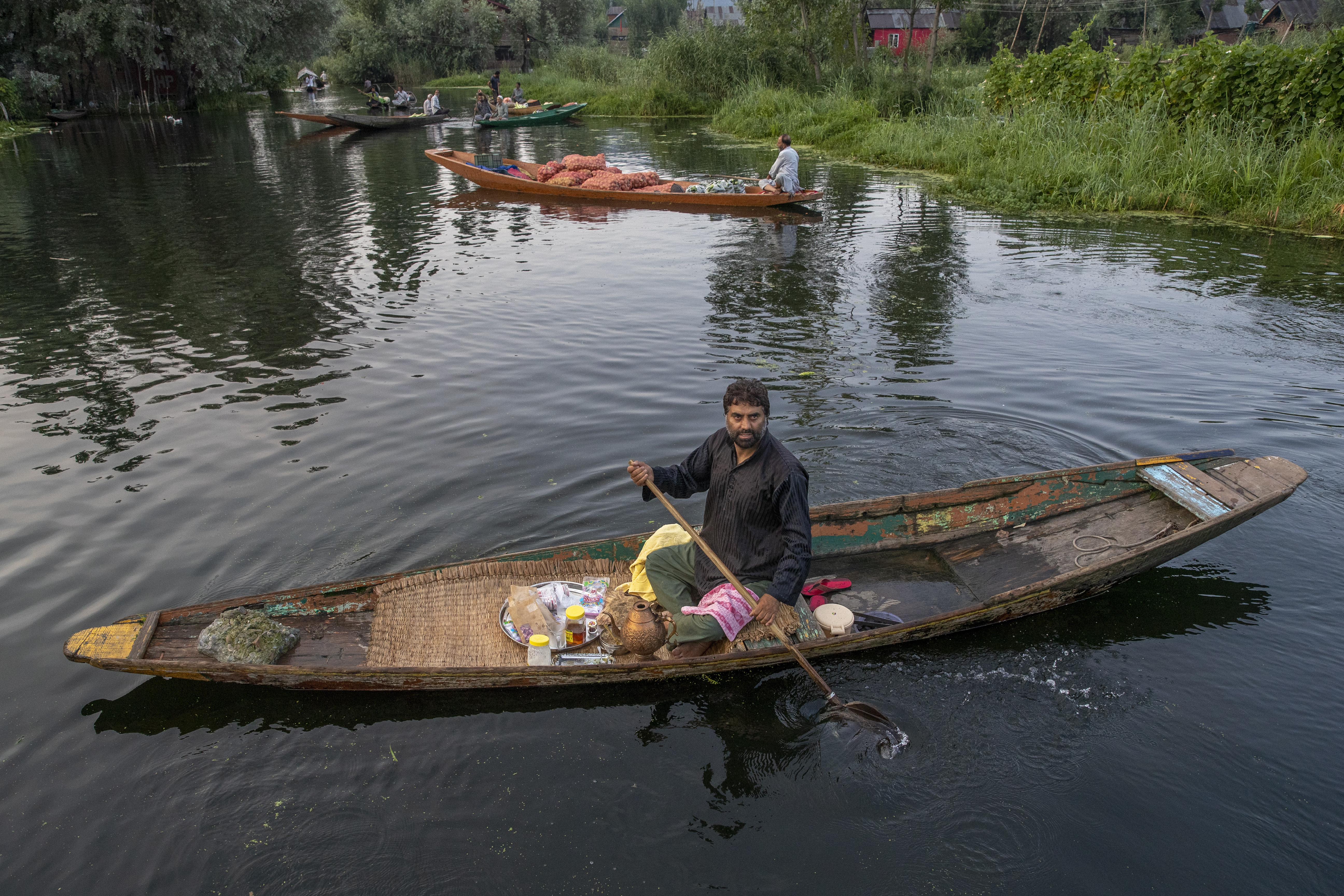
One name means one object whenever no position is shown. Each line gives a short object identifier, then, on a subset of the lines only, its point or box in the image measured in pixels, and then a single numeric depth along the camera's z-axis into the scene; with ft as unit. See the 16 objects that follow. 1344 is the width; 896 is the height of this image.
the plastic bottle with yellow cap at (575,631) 15.46
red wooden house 161.79
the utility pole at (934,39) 78.23
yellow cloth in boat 15.84
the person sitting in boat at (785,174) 50.06
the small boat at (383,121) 95.30
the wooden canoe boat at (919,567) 13.93
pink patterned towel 14.83
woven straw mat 14.96
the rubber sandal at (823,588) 16.46
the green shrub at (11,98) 88.28
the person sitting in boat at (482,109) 95.61
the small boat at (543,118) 95.86
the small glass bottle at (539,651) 14.87
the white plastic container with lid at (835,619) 15.40
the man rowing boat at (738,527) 14.23
